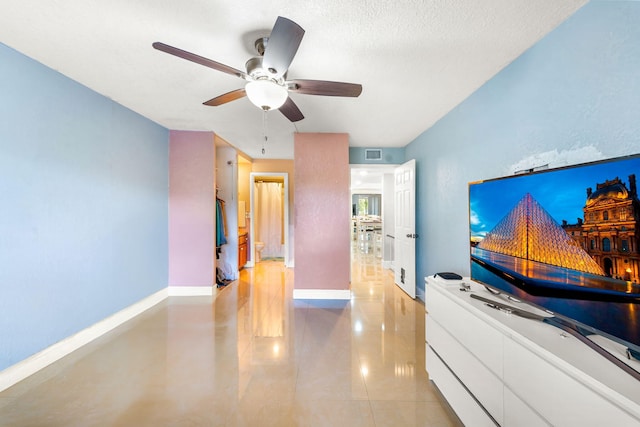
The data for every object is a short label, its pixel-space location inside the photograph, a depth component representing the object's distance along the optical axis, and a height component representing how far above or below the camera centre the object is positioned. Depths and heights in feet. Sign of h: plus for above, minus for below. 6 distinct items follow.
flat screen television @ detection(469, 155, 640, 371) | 2.78 -0.46
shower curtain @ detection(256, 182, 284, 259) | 21.49 -0.30
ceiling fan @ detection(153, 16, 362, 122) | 4.19 +3.00
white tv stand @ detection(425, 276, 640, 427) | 2.43 -2.11
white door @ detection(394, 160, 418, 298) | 11.64 -0.69
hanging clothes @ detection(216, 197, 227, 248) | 13.47 -0.55
